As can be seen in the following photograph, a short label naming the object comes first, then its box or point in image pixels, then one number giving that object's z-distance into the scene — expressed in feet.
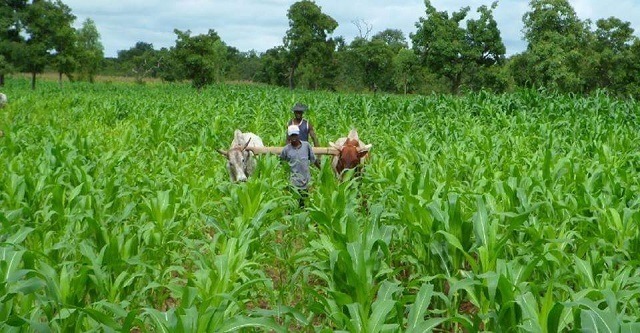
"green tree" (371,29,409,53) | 293.23
